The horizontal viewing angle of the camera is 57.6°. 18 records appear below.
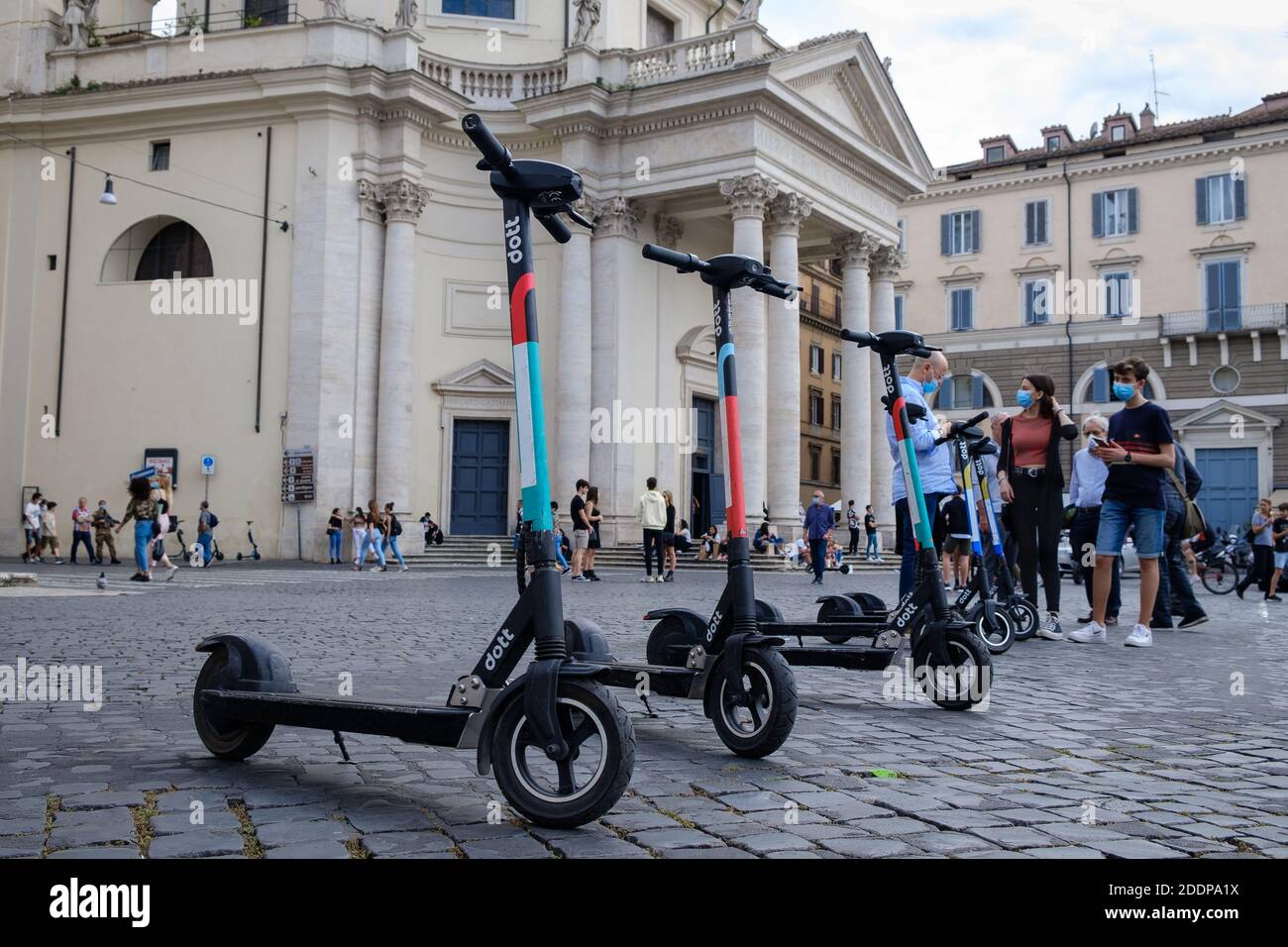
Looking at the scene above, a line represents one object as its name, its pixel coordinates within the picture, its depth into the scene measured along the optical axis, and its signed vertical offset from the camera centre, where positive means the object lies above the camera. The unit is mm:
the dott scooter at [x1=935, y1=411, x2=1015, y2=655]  7797 -352
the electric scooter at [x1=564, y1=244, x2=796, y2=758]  4438 -482
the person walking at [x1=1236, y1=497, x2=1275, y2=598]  17562 -211
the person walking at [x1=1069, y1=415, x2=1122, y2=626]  11352 +380
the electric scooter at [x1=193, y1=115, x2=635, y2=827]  3289 -497
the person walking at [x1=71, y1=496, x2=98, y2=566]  25375 +43
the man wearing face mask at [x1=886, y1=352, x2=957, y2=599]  7352 +503
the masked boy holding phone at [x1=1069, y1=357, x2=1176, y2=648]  8992 +419
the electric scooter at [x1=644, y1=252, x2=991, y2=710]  5637 -542
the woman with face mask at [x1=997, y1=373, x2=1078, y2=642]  9633 +472
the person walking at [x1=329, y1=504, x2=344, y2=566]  25031 -67
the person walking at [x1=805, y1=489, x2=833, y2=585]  20891 +110
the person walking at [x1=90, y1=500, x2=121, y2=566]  25500 -36
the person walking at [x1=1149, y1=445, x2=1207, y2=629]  10922 -340
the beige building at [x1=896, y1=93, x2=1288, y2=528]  40500 +9942
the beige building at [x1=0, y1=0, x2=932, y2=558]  26734 +7031
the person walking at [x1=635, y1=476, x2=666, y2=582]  20750 +302
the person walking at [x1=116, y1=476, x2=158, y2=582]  17094 +142
